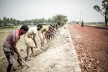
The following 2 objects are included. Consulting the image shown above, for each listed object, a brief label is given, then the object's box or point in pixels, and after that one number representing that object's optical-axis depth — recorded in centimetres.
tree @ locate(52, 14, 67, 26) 6645
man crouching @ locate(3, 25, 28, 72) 415
